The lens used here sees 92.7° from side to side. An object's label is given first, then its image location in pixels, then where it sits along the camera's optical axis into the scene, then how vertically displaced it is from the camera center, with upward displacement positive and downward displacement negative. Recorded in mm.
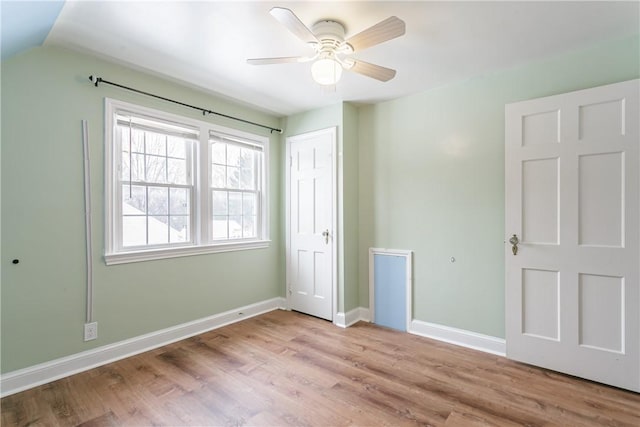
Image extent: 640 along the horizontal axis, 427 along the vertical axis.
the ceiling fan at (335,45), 1701 +1024
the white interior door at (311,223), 3566 -128
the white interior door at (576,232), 2152 -166
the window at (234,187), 3402 +306
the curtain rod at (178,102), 2457 +1085
